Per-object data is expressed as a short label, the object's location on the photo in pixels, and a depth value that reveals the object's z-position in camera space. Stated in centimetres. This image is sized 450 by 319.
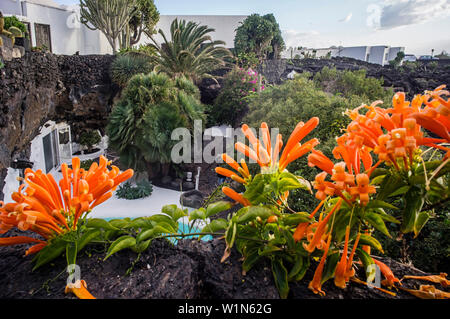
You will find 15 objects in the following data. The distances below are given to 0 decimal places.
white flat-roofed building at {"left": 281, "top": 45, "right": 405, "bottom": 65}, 1803
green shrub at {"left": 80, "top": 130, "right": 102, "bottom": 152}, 1098
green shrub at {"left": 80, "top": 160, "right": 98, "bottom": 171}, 853
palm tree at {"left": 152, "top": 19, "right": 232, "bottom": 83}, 1066
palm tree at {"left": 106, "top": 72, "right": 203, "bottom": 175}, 662
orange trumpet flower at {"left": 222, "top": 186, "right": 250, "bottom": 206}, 64
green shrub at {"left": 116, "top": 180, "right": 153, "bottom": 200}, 671
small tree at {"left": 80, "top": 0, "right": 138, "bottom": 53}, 1329
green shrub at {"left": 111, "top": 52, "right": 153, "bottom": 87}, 1084
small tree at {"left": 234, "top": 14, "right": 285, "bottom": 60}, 1622
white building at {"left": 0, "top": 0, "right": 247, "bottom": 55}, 1200
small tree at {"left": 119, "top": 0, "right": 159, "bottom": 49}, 1576
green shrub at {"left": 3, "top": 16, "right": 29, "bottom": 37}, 801
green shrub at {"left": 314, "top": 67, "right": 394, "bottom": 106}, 609
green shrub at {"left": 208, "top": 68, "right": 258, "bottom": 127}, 969
